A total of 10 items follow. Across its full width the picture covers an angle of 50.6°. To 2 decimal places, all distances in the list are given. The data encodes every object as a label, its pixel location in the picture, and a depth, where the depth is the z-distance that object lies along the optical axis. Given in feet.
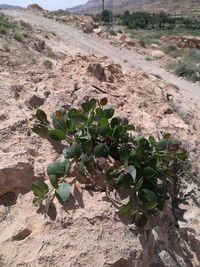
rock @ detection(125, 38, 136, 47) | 46.83
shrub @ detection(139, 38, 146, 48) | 47.81
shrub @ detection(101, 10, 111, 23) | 80.24
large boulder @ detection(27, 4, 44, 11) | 62.45
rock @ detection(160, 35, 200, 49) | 51.48
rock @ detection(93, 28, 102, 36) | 49.69
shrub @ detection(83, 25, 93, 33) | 48.75
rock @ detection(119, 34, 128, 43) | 48.01
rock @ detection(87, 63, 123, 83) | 7.93
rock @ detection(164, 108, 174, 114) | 7.74
